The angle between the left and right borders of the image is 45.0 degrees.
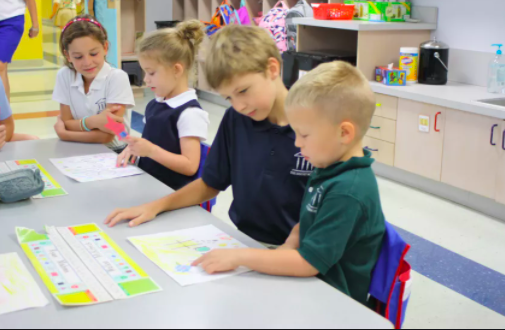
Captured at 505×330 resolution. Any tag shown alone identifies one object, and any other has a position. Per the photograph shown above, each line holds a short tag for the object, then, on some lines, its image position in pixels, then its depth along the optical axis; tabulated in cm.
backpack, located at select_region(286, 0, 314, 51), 459
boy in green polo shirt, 110
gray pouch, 150
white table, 95
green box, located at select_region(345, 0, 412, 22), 392
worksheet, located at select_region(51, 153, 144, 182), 177
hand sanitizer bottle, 339
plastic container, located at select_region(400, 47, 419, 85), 375
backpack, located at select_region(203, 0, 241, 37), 543
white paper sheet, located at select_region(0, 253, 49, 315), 101
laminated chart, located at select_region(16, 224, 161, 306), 105
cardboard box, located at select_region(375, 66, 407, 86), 365
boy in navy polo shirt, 136
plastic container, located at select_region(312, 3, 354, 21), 409
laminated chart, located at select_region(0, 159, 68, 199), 161
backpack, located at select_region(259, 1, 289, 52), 477
